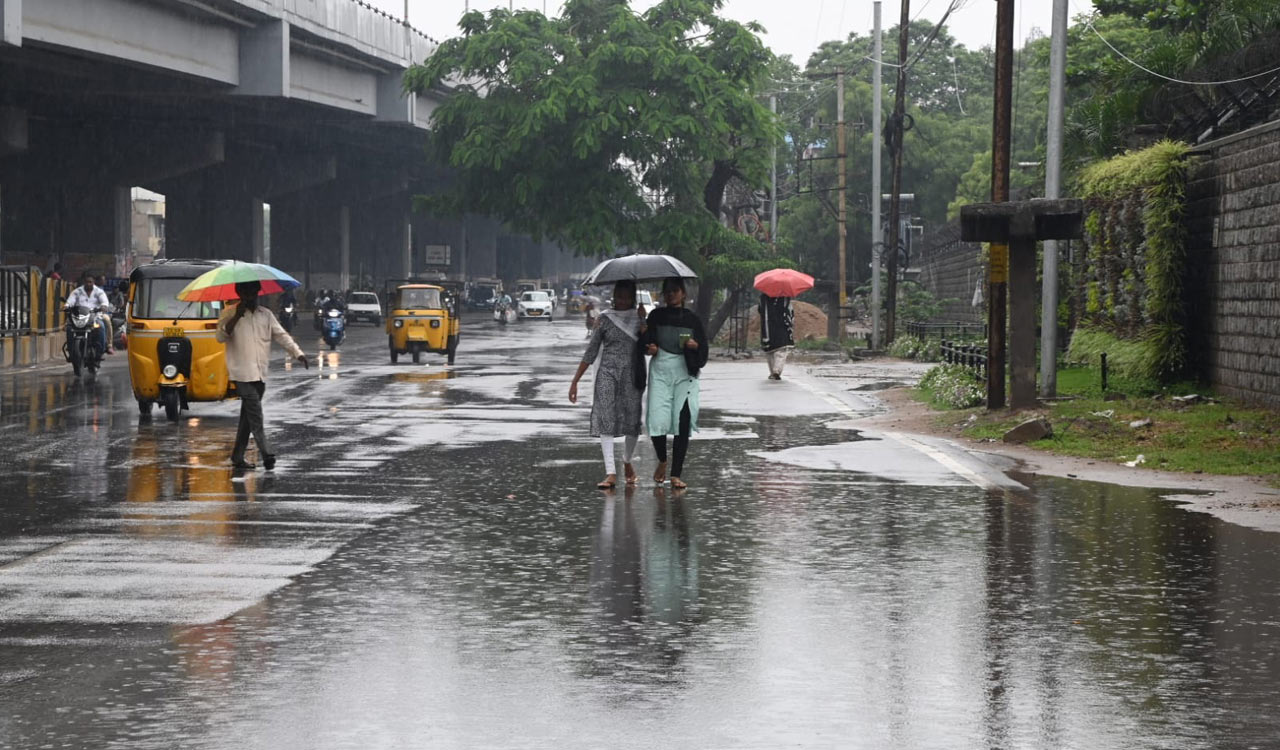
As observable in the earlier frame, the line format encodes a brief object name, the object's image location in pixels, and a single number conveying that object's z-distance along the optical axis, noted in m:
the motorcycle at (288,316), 59.91
